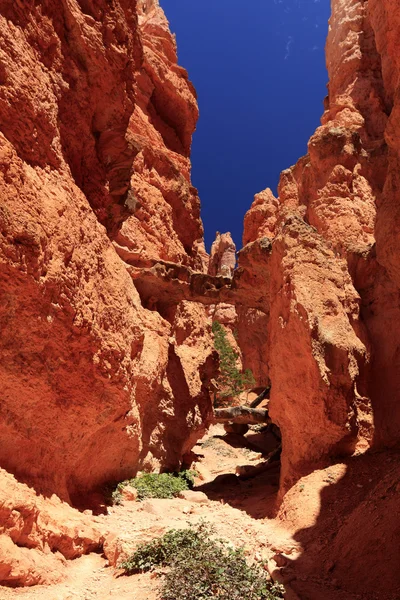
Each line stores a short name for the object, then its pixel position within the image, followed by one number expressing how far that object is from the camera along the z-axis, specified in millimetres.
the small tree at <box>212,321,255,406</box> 26578
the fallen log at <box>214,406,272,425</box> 19703
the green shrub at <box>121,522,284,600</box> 5332
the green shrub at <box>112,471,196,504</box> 10834
